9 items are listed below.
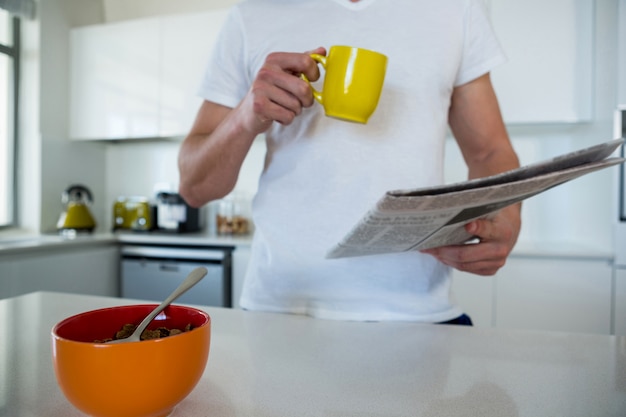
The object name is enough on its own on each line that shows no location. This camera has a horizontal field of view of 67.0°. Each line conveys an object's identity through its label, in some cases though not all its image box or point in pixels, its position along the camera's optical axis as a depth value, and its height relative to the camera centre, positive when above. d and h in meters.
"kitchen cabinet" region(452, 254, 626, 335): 1.94 -0.39
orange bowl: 0.33 -0.13
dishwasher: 2.32 -0.37
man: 0.79 +0.10
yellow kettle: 2.65 -0.07
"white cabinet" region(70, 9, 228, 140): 2.58 +0.72
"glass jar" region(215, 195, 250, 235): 2.68 -0.11
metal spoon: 0.40 -0.09
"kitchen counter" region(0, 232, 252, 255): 2.24 -0.21
